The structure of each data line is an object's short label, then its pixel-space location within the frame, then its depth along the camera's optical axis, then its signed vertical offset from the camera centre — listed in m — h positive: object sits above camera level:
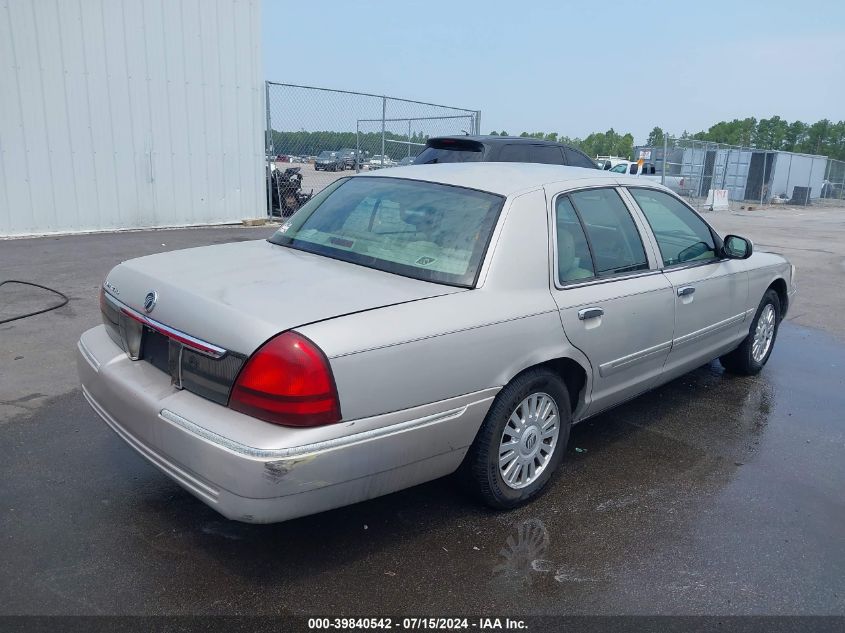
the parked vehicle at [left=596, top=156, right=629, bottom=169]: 28.23 -0.68
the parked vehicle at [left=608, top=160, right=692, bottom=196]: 25.05 -1.09
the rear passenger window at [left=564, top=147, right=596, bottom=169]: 10.07 -0.19
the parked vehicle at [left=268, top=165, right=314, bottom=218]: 13.91 -1.10
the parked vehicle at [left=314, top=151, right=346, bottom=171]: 14.14 -0.51
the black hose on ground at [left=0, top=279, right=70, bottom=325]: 6.21 -1.63
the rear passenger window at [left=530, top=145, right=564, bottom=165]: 9.44 -0.14
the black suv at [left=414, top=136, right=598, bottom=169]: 8.84 -0.10
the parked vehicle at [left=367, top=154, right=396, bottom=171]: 14.91 -0.49
